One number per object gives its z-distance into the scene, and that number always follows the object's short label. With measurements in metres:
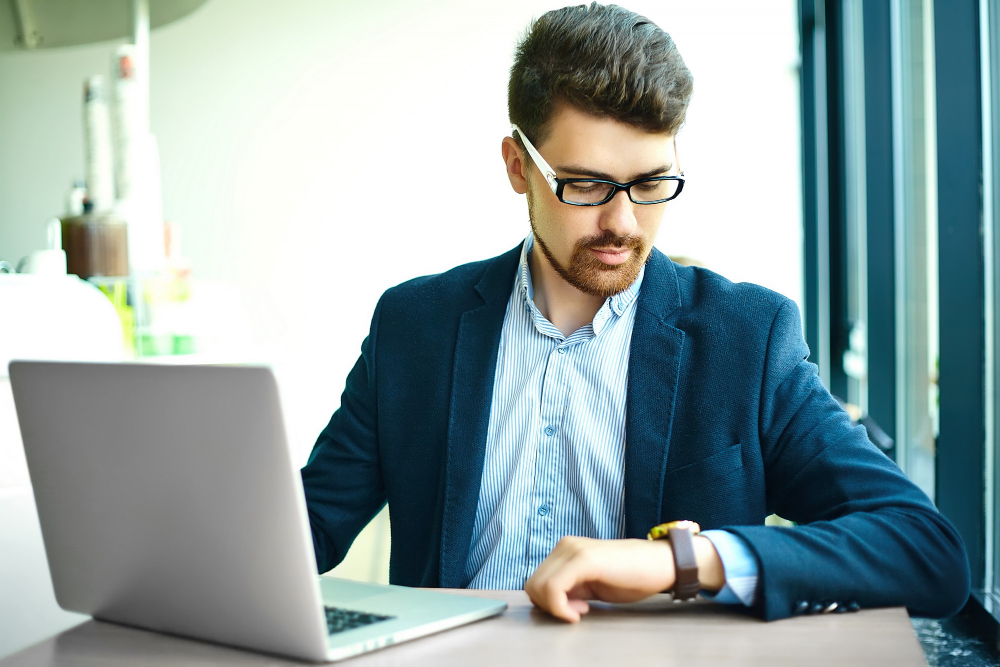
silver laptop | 0.69
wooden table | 0.73
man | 1.19
